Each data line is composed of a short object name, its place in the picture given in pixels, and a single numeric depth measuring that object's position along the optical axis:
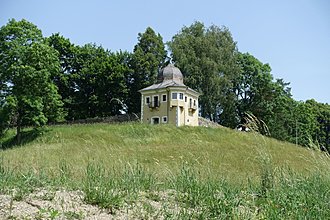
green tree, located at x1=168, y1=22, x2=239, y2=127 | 43.75
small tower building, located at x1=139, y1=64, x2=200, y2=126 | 40.34
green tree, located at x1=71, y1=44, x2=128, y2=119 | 47.47
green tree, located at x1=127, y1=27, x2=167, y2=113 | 47.78
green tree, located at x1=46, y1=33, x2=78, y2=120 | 47.44
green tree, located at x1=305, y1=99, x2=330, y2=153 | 62.84
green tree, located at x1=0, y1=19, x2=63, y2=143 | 31.44
